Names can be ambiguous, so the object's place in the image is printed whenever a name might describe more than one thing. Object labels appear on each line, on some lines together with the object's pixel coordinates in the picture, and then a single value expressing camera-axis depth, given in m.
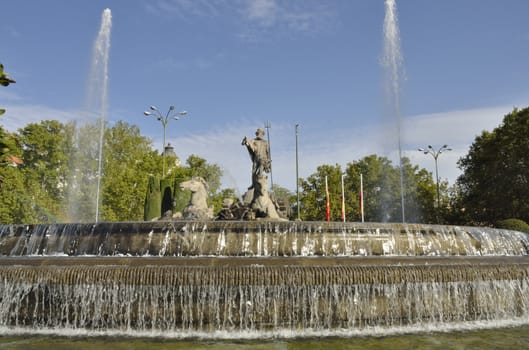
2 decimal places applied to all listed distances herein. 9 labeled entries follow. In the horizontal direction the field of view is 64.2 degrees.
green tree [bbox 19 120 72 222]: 40.06
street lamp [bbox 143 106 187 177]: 33.74
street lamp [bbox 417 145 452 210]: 40.47
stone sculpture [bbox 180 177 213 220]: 17.39
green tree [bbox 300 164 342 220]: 50.19
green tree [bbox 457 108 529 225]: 33.22
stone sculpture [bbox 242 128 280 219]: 14.76
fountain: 6.95
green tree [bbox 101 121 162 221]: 39.24
